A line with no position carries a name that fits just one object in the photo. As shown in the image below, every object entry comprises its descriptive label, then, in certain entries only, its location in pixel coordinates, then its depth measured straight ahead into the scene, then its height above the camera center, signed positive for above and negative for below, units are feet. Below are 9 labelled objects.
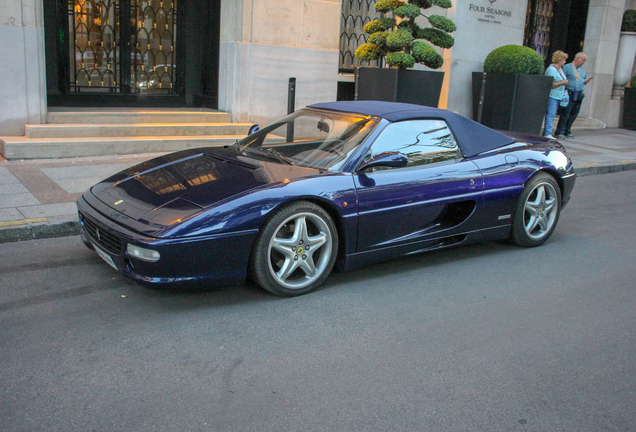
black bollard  31.32 -1.88
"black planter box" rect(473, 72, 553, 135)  40.68 -2.03
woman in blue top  42.32 -1.08
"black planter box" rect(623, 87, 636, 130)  54.95 -2.88
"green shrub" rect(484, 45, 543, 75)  40.96 +0.59
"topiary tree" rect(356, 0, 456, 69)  35.55 +1.51
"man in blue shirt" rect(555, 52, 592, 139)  44.75 -1.24
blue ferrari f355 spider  13.25 -3.38
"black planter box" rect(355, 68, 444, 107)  36.32 -1.29
